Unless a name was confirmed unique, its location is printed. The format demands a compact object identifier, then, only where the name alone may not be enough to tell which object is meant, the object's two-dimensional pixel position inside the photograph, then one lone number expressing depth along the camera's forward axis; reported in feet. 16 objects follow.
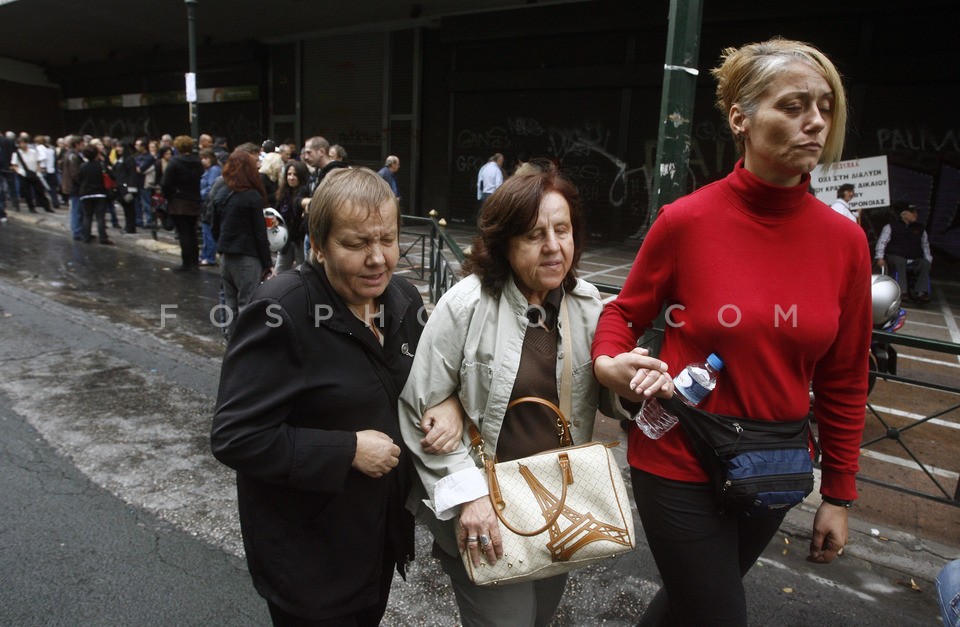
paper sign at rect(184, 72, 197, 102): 42.37
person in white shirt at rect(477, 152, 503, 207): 48.55
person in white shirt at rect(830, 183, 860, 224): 28.60
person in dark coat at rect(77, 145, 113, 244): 41.98
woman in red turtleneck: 5.59
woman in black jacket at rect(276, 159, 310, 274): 25.67
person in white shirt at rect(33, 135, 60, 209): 58.44
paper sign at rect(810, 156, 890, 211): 28.45
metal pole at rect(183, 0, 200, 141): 41.06
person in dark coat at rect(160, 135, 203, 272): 34.30
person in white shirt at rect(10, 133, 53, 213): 56.70
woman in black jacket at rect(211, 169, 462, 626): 5.41
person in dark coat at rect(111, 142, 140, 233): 46.96
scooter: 16.69
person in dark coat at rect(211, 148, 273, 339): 21.53
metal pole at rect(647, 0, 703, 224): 10.85
